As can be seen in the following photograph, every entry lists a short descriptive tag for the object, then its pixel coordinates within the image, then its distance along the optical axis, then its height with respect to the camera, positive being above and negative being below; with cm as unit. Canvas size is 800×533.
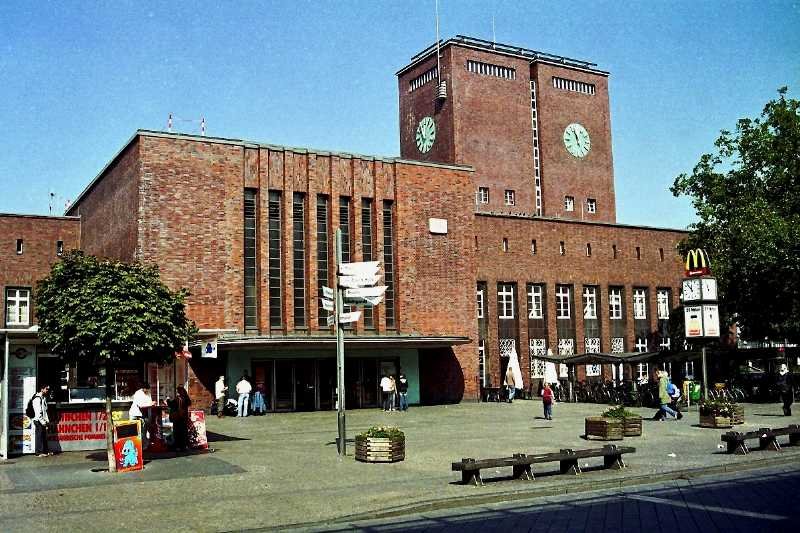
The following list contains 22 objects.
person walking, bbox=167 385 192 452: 2038 -163
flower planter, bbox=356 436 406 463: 1745 -215
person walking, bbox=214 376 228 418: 3145 -163
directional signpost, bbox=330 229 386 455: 1884 +120
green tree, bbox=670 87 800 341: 3688 +525
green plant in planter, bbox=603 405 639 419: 2192 -189
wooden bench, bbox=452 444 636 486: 1405 -206
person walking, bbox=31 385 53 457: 1995 -158
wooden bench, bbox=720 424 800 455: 1773 -216
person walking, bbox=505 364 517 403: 3966 -198
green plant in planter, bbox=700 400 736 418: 2454 -206
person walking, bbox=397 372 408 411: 3447 -192
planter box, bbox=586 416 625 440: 2159 -225
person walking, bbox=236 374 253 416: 3150 -163
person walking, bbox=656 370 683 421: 2727 -179
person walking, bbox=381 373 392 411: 3431 -161
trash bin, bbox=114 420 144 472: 1703 -191
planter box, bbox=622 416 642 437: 2195 -225
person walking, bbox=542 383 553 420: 2862 -194
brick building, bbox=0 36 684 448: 3369 +395
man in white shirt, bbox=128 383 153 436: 1934 -118
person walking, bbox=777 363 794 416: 2772 -186
